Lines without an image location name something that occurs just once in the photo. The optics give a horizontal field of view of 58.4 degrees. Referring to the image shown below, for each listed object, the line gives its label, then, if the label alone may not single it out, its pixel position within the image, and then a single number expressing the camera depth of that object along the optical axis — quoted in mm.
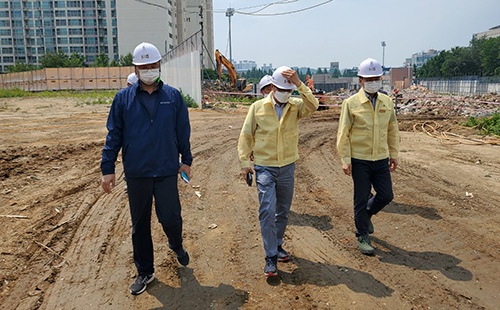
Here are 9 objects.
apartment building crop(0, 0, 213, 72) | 101688
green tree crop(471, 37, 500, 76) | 60969
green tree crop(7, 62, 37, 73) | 86200
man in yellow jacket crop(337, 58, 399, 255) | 4898
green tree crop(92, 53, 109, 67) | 82188
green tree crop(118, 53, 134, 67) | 77856
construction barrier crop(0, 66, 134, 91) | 66250
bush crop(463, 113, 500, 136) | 14461
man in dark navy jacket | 4012
